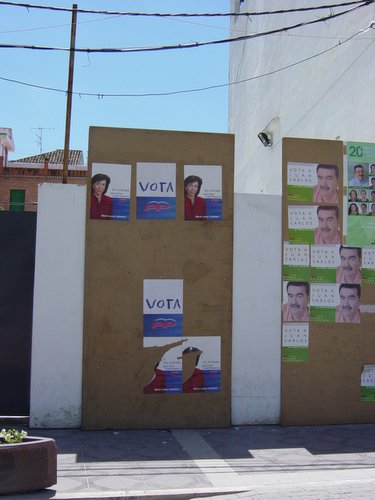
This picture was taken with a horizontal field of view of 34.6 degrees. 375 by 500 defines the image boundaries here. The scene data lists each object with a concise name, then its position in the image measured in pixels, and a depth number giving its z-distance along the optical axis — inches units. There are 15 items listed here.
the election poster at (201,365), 346.0
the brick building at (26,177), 1503.8
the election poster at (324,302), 361.1
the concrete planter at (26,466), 225.6
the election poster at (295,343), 356.8
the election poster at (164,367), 342.3
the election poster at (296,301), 358.9
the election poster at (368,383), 361.4
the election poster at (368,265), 368.2
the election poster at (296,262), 360.8
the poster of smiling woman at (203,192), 353.4
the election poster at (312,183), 363.9
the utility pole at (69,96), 536.1
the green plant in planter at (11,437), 236.2
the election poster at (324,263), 362.9
